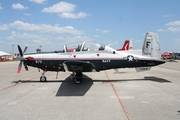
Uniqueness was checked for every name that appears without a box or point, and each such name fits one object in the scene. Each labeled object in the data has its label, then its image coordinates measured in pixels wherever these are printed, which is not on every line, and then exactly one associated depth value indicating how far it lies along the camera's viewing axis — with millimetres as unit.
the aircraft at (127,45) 26345
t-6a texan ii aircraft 9469
